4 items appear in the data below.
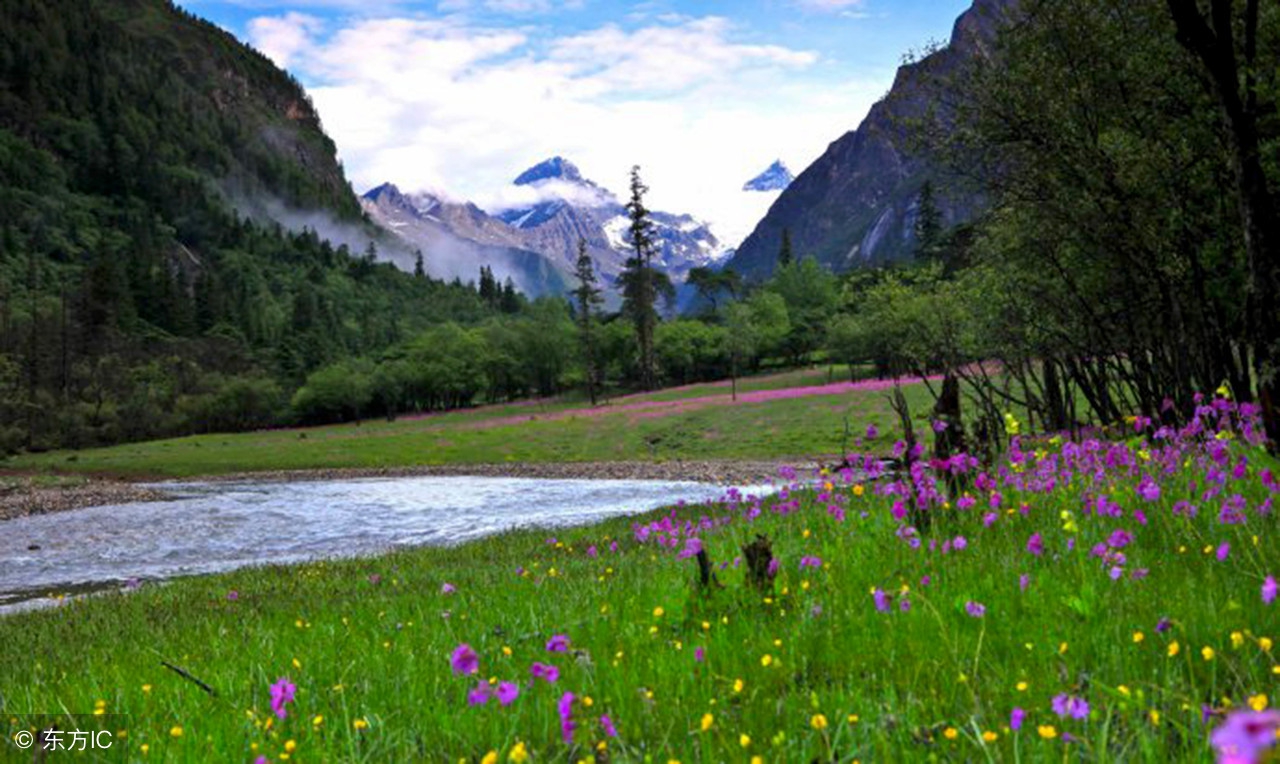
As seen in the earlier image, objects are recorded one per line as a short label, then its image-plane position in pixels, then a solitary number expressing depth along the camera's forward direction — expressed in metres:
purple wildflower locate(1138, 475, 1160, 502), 5.37
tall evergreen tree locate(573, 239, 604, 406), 100.12
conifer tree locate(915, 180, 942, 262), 110.44
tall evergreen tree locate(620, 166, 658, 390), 101.50
